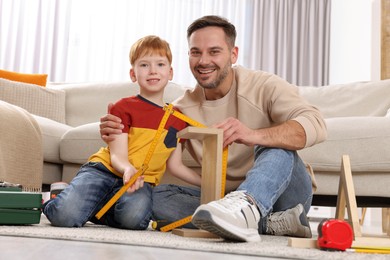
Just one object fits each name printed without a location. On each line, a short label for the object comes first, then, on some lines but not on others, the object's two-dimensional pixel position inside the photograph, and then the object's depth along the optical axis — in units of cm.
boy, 300
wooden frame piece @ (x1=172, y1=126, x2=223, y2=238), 271
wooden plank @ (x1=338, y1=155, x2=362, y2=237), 271
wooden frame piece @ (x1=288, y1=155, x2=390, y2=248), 254
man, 275
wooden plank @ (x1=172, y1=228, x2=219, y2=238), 271
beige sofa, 348
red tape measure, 246
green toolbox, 282
